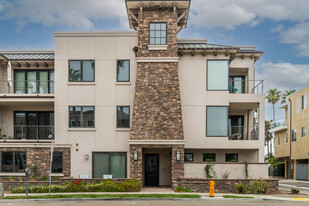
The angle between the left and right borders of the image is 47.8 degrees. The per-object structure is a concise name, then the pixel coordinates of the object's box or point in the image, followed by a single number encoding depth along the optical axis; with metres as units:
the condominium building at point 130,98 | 23.55
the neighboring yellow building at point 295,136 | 39.66
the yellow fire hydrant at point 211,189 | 19.19
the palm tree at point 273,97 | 65.19
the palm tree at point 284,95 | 60.93
